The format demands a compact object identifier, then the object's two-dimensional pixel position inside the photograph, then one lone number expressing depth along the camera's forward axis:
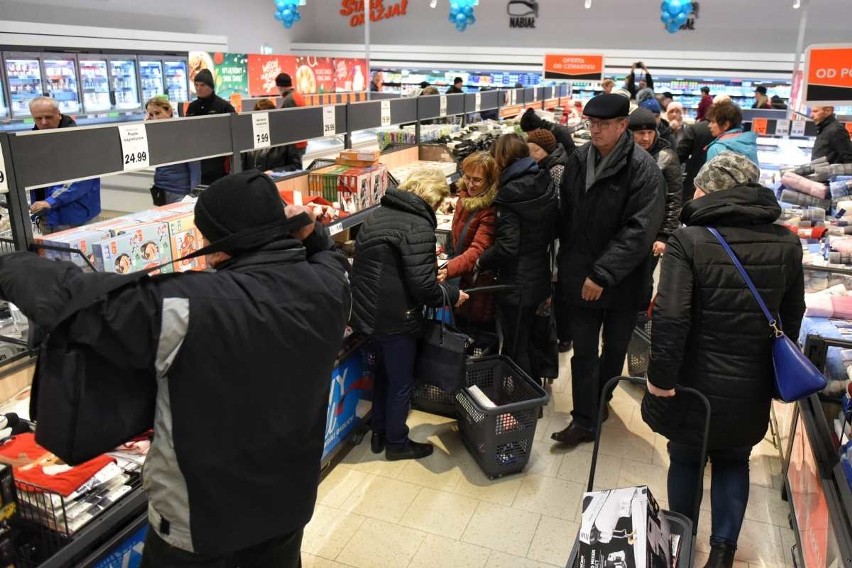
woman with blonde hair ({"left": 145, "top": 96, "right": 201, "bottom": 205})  5.29
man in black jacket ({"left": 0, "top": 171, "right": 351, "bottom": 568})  1.41
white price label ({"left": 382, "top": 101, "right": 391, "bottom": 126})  5.89
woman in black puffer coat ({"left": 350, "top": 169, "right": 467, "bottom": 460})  3.35
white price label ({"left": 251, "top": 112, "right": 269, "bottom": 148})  3.86
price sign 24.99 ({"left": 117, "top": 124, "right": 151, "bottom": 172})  2.92
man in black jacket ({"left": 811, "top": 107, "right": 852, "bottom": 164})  6.55
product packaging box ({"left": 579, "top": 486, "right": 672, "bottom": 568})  2.08
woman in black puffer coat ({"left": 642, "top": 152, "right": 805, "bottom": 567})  2.46
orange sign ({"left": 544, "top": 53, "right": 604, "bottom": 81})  12.50
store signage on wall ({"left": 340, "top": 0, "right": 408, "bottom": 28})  20.47
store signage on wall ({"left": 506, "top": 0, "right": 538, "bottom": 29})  18.88
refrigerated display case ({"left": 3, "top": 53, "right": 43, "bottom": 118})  10.03
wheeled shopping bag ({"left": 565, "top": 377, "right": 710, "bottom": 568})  2.09
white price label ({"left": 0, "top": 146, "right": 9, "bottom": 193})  2.35
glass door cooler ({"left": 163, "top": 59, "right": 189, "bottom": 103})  13.30
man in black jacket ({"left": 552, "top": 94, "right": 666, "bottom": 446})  3.35
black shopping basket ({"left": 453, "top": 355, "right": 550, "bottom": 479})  3.51
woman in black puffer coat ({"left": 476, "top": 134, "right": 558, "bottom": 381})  3.71
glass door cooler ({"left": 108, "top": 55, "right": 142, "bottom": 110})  11.96
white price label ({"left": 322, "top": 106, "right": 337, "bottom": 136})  4.71
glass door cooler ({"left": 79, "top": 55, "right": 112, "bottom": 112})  11.33
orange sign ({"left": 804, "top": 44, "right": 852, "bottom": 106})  5.33
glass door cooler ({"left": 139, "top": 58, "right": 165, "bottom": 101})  12.64
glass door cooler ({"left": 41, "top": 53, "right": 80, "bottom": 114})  10.70
